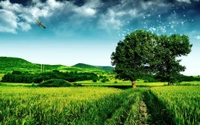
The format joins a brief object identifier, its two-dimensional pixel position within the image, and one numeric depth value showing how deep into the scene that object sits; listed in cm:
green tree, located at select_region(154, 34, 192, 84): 5750
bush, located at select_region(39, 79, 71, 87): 5121
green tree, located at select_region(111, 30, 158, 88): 5322
